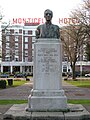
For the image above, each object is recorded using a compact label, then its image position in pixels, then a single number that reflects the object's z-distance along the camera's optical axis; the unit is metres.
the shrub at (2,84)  38.41
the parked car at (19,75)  93.40
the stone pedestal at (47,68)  13.15
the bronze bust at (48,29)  13.52
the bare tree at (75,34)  43.41
